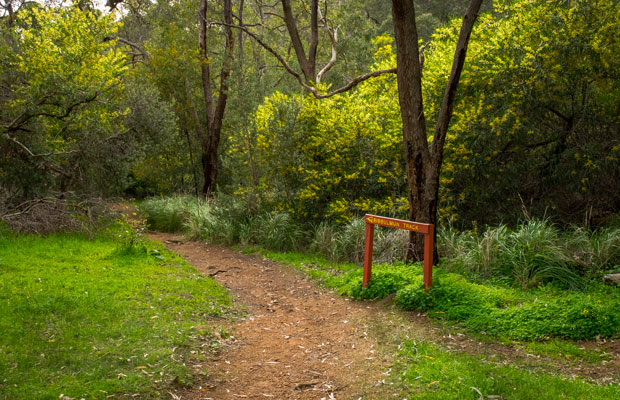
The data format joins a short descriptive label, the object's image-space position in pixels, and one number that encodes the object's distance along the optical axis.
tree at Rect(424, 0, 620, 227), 8.11
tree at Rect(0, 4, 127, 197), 10.29
